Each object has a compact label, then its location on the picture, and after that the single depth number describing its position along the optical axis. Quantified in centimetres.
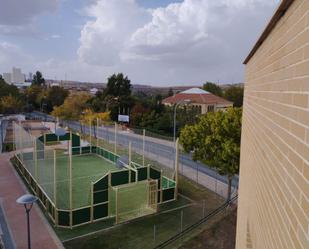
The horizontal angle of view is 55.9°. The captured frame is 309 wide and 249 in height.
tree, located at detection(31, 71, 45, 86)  11594
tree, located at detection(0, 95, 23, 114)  5644
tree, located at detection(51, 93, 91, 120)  4531
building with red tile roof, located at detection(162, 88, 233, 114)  5494
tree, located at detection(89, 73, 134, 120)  5502
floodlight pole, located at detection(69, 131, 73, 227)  1398
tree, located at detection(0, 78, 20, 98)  6297
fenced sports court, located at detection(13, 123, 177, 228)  1455
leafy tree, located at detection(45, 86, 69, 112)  7019
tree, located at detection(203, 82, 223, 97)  7538
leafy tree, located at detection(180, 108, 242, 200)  1539
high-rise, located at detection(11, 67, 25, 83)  19638
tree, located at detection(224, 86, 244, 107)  6600
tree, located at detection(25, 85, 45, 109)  7725
